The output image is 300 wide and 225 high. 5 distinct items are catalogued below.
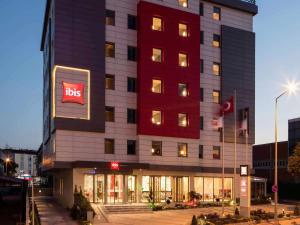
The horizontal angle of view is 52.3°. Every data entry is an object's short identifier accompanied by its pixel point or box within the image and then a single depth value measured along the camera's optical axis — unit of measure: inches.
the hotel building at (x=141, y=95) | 1348.8
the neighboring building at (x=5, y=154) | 4680.6
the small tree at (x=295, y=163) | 1551.7
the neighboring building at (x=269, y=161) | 2463.5
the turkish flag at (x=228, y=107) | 1314.0
